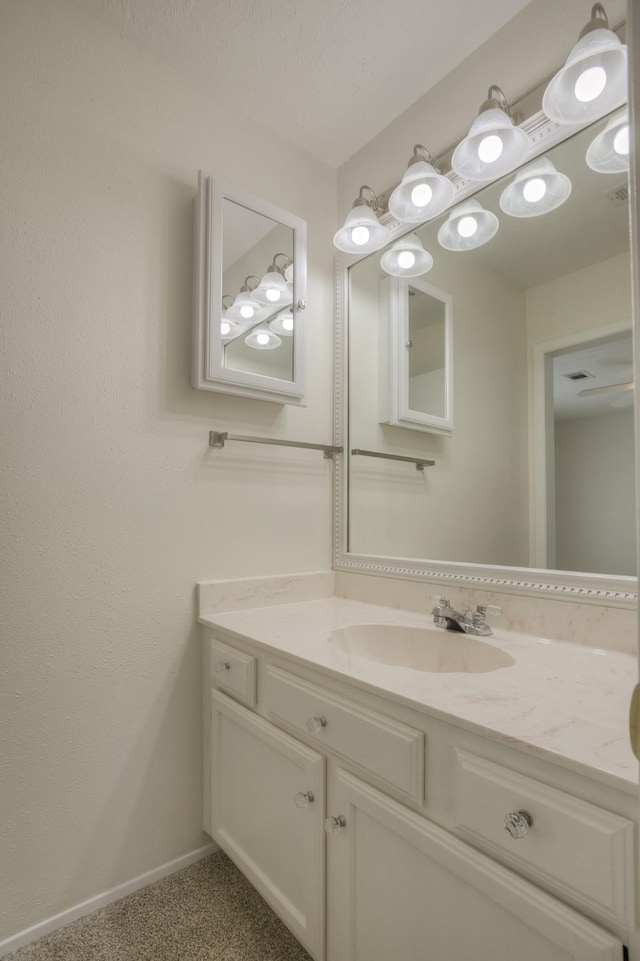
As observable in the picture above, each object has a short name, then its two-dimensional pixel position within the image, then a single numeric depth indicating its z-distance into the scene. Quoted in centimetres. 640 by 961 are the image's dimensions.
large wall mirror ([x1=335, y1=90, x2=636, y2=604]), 113
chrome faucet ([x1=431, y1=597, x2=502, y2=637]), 123
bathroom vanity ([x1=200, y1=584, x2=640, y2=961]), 62
